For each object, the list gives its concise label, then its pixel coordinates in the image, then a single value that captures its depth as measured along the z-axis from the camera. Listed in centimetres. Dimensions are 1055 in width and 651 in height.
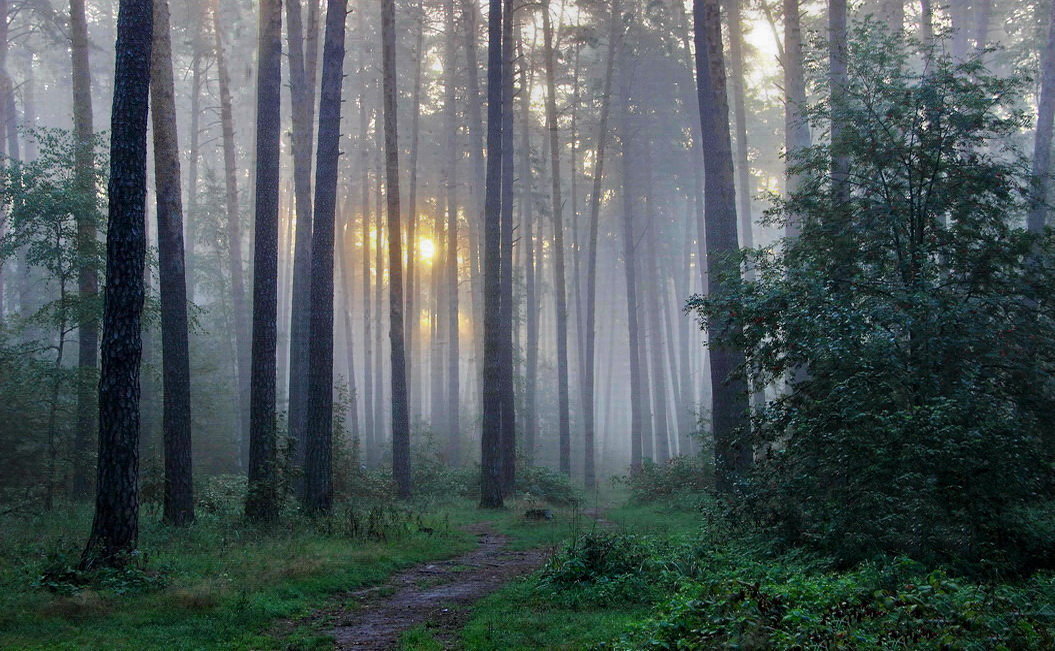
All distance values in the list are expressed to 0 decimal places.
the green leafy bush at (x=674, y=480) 2325
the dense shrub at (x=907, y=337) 898
